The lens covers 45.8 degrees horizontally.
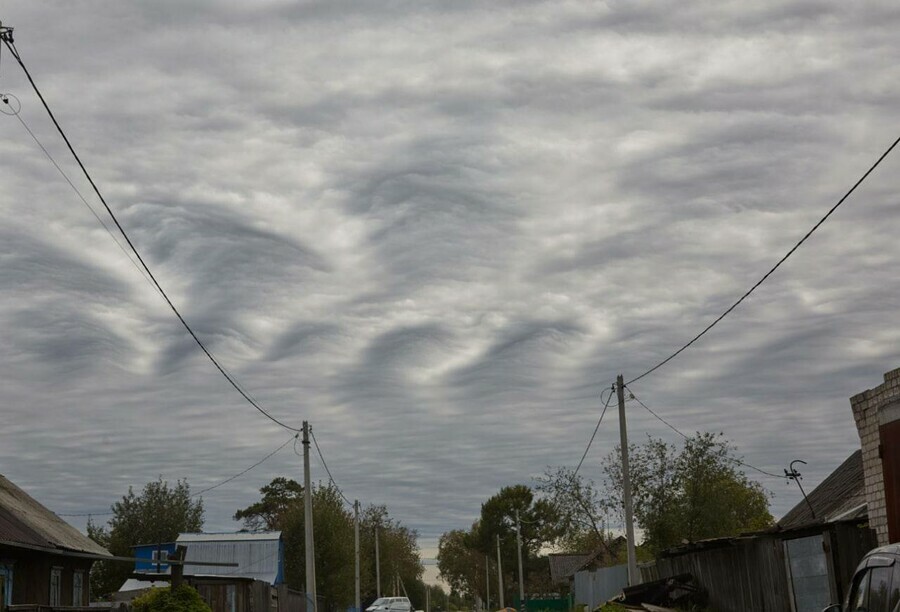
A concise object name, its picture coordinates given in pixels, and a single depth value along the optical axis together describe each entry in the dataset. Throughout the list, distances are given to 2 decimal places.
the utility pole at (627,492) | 31.86
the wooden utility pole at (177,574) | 21.88
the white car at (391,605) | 53.12
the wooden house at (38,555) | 26.52
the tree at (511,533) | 110.94
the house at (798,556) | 21.98
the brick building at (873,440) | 17.95
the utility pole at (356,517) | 60.68
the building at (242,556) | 44.95
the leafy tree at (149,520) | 63.00
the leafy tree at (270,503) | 102.44
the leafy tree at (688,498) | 45.19
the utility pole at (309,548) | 35.38
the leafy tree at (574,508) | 57.00
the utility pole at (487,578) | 116.76
